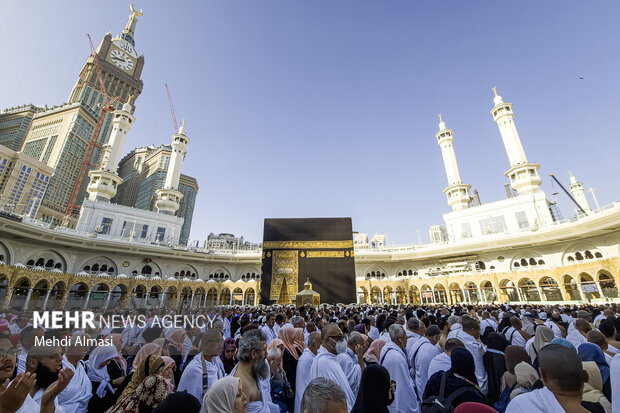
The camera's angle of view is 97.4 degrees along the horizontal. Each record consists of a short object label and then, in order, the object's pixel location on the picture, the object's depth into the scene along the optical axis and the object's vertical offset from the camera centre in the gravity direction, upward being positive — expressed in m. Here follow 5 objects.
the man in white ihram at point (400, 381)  2.62 -0.69
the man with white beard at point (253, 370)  1.99 -0.47
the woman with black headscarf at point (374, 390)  1.79 -0.53
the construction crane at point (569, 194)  37.08 +14.46
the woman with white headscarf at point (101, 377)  2.66 -0.70
